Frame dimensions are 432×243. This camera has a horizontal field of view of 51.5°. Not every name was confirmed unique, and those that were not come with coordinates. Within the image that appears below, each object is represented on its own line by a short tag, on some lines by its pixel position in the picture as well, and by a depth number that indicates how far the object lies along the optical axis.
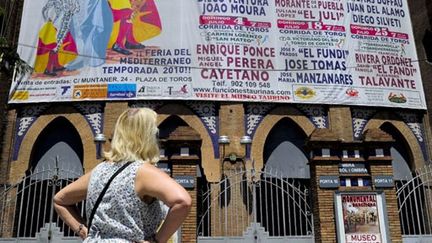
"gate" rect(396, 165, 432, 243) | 12.47
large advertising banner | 12.98
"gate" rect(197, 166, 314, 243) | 11.08
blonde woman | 1.70
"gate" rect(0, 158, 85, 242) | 6.93
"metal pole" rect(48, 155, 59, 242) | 6.93
